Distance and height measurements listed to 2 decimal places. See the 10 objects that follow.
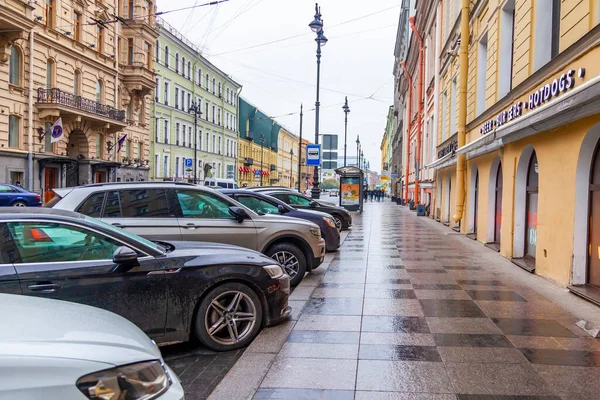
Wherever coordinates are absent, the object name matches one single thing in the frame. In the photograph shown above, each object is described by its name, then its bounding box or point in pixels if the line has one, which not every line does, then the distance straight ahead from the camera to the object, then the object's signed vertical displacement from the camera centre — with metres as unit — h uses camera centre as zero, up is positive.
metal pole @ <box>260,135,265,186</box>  74.46 +7.54
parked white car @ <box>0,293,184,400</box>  1.94 -0.74
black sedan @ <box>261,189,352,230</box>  14.09 -0.39
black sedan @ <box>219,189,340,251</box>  10.32 -0.40
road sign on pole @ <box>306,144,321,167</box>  26.33 +2.05
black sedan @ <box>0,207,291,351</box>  4.16 -0.81
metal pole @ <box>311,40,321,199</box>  23.28 +3.10
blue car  21.86 -0.52
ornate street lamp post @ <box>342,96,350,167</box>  39.72 +6.57
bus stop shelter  28.77 +0.33
